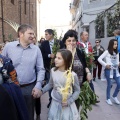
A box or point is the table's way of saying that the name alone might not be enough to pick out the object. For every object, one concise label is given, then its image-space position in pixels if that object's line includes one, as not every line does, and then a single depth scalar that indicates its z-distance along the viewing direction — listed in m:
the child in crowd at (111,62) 3.14
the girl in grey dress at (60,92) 1.75
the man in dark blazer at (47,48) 3.03
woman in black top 1.98
